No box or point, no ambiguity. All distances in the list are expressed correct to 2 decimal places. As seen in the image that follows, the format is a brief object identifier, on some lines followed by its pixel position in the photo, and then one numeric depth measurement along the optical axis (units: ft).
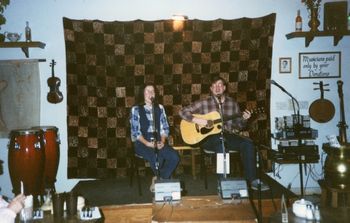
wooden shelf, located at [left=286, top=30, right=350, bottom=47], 15.28
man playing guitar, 13.02
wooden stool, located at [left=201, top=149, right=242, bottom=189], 13.64
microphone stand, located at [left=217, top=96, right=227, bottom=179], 11.39
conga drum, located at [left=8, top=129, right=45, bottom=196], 13.15
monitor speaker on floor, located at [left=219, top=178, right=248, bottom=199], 10.57
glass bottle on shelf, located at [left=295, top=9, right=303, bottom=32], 15.70
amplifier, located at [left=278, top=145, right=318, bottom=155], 15.11
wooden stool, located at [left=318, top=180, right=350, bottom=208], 13.43
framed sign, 16.31
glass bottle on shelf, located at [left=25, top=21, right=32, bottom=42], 15.14
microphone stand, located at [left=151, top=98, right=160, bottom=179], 11.71
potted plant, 14.97
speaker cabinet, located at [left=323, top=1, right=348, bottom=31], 15.74
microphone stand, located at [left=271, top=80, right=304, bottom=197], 15.07
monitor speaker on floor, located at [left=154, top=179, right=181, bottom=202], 10.37
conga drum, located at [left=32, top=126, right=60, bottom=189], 14.20
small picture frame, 16.33
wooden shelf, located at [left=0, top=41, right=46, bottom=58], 14.85
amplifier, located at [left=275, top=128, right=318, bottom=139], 15.24
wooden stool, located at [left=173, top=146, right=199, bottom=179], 15.12
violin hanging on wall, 15.61
